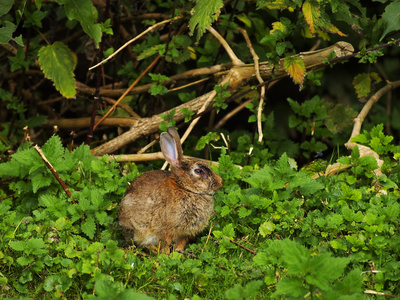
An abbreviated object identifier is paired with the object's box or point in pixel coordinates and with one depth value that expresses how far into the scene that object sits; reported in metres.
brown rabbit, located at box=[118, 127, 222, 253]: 8.66
